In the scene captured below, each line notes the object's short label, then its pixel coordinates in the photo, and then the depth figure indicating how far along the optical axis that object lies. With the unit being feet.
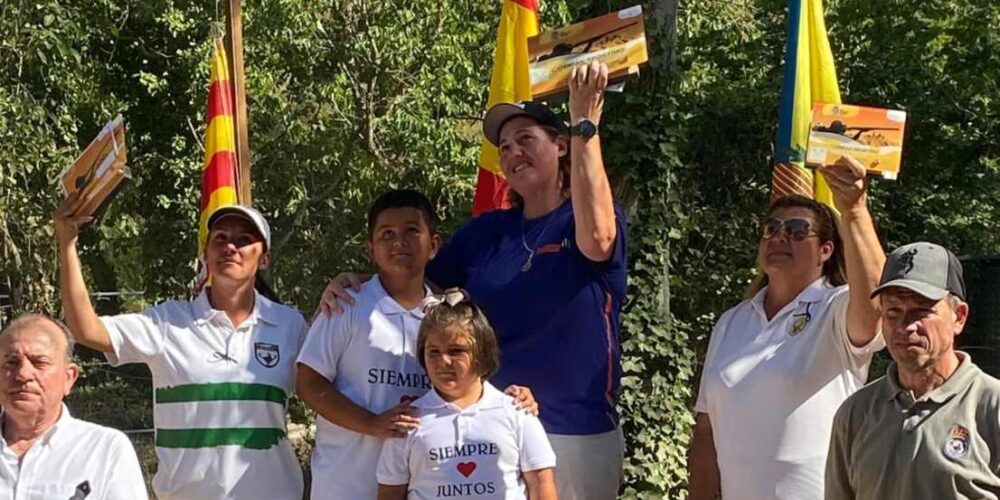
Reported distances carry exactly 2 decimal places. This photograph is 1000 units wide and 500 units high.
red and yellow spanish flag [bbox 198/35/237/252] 23.25
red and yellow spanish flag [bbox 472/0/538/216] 19.12
